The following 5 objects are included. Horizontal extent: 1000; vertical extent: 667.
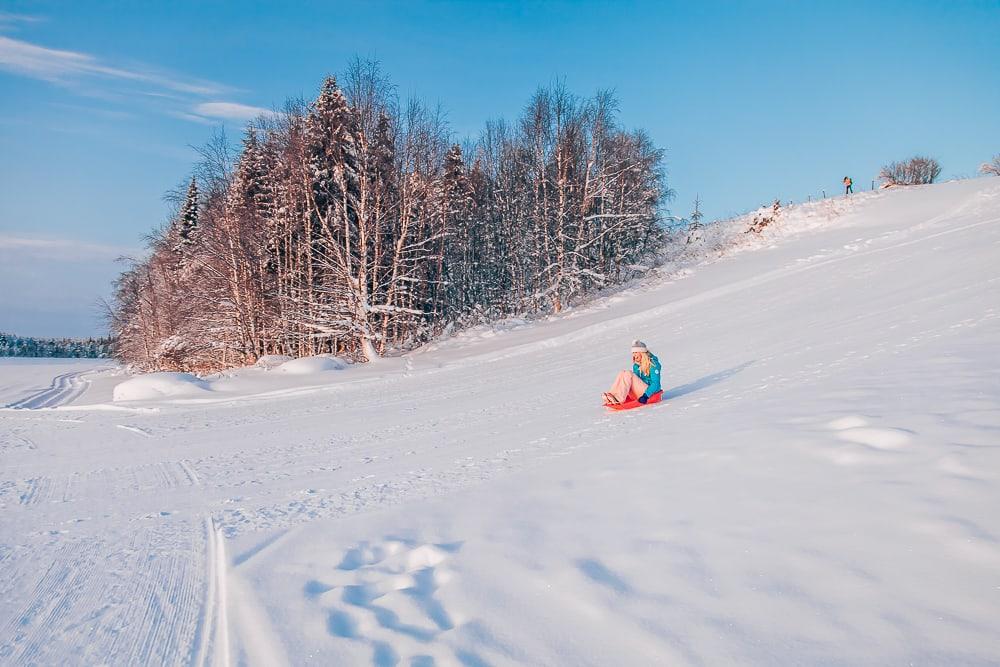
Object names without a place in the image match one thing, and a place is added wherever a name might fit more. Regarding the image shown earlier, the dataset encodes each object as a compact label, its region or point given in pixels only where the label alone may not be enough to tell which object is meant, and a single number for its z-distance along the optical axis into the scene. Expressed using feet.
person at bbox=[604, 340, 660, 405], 26.40
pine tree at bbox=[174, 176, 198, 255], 108.88
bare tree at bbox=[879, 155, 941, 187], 142.82
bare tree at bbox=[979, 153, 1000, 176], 135.13
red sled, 26.20
